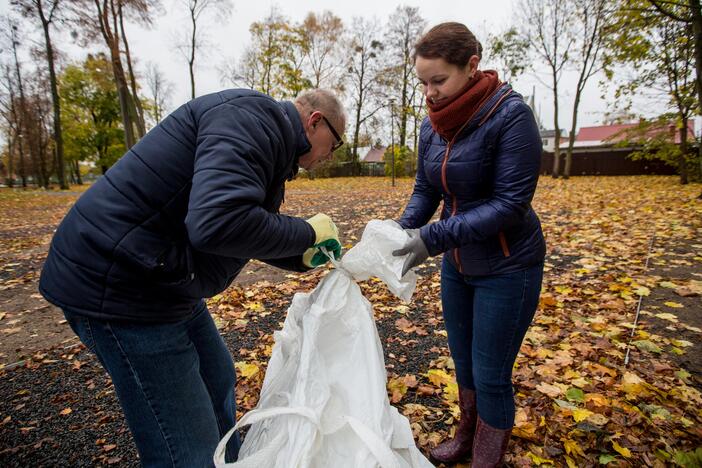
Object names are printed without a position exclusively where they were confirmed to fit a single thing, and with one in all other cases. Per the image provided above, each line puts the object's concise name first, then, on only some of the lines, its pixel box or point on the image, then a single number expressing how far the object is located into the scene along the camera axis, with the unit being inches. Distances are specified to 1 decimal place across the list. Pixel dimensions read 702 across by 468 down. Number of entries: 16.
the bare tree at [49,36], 590.7
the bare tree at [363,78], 1062.4
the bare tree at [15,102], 752.9
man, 37.2
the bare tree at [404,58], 953.5
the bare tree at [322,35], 1025.5
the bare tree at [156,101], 1352.1
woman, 50.4
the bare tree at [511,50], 729.0
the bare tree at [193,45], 707.4
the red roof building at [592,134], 1497.8
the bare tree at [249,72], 983.6
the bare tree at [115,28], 508.1
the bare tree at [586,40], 617.0
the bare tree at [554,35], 669.9
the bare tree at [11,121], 888.3
